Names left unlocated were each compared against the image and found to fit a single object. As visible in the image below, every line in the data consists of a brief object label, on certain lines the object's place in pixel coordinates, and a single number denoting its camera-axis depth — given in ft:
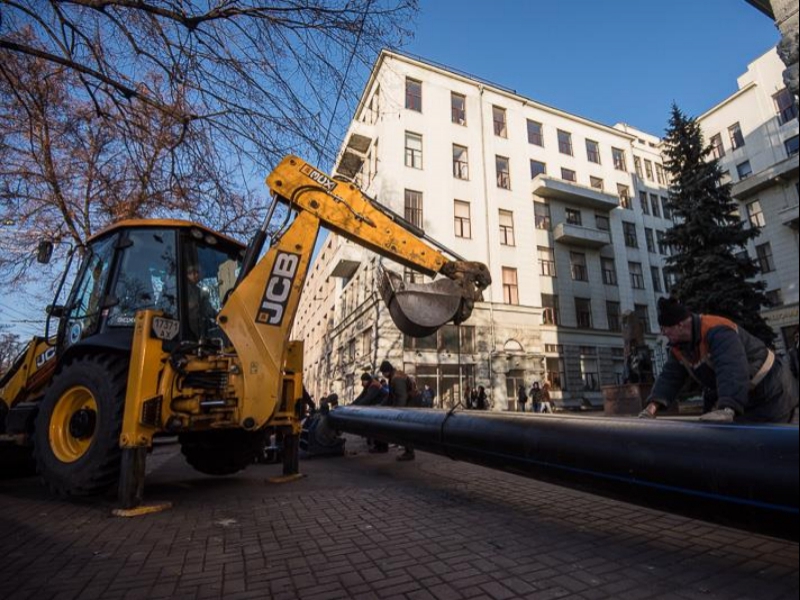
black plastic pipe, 5.41
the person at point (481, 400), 65.87
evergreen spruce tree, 58.95
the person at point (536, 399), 68.39
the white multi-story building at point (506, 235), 80.28
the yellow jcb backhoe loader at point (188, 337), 15.35
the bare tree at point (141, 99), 18.49
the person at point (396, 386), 29.91
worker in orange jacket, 9.96
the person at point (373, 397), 30.09
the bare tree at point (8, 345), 125.79
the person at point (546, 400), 67.00
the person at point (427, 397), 48.34
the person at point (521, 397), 75.10
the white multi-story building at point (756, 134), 83.76
